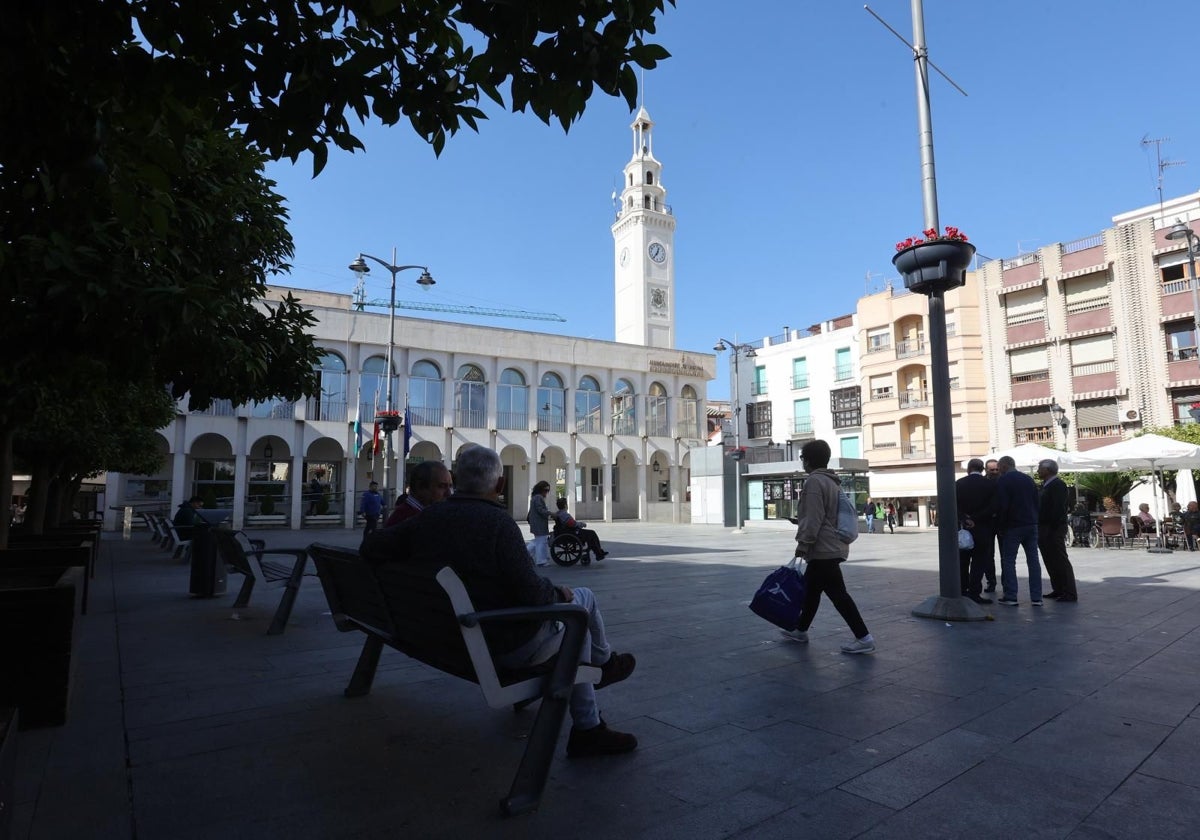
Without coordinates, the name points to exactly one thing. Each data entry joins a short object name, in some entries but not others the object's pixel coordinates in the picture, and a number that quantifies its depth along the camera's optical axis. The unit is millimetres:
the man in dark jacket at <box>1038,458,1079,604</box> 8141
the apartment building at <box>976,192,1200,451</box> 33438
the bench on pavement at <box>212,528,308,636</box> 6246
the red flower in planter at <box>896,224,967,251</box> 7082
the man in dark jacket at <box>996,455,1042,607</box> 7992
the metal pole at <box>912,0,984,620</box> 6859
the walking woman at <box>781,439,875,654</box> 5410
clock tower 66188
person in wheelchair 13906
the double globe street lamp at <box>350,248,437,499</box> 25109
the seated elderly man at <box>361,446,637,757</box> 3055
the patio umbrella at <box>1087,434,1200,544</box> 15773
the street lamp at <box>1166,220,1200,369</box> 20984
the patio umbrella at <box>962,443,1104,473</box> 16641
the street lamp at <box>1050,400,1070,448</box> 27906
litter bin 8961
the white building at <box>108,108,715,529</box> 33250
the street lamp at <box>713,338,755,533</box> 29058
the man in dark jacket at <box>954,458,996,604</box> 8047
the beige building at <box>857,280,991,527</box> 40406
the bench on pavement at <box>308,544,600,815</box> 2742
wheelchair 13883
